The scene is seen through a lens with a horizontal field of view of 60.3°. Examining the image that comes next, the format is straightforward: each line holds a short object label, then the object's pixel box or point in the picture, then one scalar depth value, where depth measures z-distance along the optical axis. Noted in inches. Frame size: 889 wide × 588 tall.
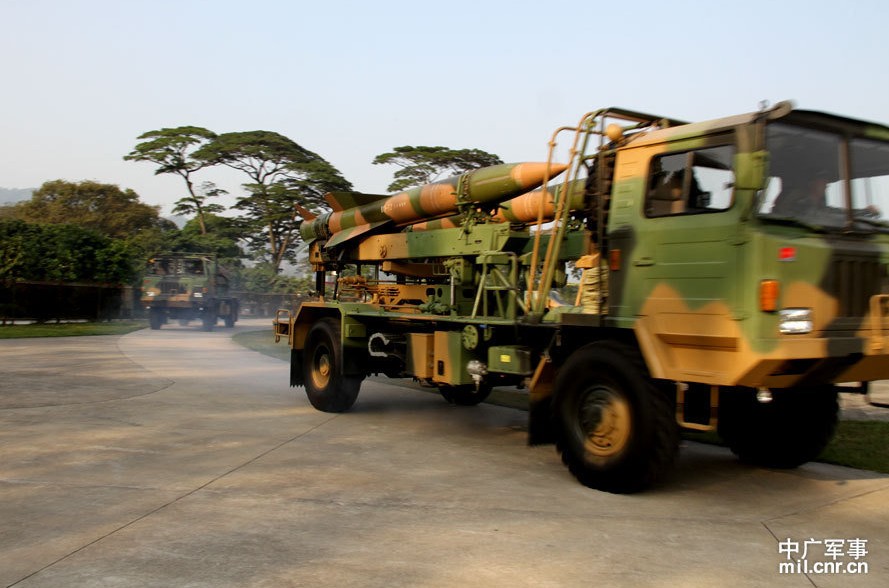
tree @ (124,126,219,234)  1612.9
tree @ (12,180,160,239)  1827.0
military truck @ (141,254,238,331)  1013.8
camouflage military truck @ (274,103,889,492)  199.3
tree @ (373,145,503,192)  1300.4
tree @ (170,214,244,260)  1589.6
